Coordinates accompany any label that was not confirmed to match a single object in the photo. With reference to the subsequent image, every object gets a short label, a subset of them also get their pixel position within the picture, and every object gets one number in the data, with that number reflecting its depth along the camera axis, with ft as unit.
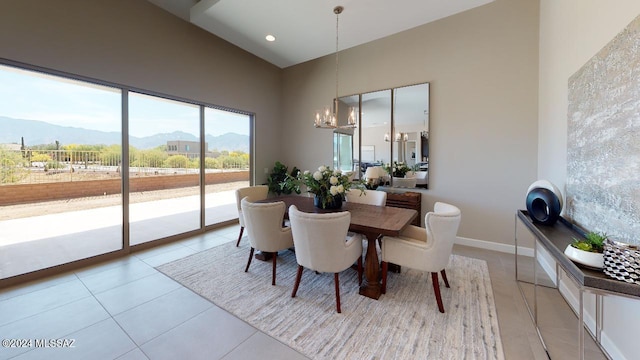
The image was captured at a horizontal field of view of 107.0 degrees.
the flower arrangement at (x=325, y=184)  9.43
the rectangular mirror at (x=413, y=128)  13.25
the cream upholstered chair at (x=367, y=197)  10.88
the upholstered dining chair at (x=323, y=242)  6.69
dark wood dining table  7.27
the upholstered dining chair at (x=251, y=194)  12.03
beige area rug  5.75
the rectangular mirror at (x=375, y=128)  14.38
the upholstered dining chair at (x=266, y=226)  8.43
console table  3.69
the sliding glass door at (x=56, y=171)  8.72
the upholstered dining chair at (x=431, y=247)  6.82
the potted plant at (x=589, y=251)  4.16
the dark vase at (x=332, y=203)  9.60
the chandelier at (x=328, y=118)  10.65
